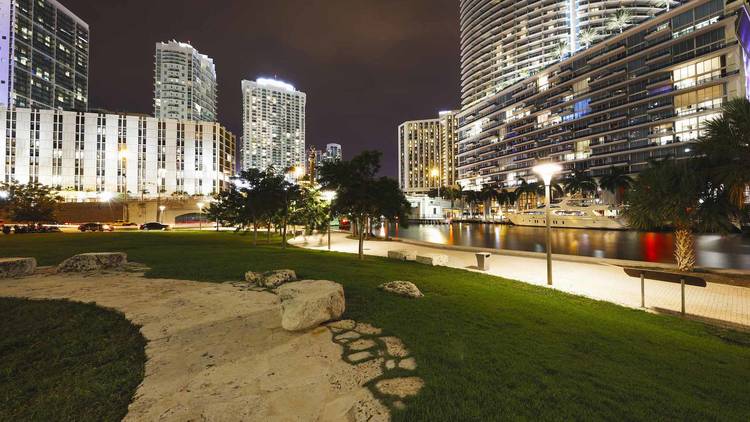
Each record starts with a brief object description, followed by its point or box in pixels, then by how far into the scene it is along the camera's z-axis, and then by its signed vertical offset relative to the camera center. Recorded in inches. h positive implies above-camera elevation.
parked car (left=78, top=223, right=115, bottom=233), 1833.8 -46.6
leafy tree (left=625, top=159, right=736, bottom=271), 566.6 +11.7
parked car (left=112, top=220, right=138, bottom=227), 2456.6 -36.6
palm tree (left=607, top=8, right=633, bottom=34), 4495.8 +2733.0
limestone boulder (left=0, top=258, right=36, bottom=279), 402.6 -59.3
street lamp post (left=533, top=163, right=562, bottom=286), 516.4 +62.6
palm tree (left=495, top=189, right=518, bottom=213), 4473.4 +219.2
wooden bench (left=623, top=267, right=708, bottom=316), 355.5 -79.9
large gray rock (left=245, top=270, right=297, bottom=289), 363.6 -72.1
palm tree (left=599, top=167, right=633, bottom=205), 3063.7 +298.1
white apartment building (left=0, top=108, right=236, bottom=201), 3737.7 +844.8
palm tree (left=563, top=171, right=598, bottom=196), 3417.8 +306.3
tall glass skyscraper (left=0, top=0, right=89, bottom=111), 5142.7 +2985.4
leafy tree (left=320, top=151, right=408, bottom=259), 653.9 +62.2
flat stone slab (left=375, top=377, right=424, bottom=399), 148.9 -83.1
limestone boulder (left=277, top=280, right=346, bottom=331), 227.8 -66.1
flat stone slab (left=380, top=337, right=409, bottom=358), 191.6 -83.6
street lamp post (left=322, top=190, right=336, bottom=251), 1178.0 +74.7
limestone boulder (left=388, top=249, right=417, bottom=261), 716.0 -91.4
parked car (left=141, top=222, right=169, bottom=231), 2199.8 -51.8
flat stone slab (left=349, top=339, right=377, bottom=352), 201.6 -83.6
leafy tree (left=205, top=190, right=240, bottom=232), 1111.7 +38.5
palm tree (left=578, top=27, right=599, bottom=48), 4753.9 +2632.7
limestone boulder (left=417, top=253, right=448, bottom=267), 666.2 -96.7
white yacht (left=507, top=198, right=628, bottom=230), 2945.4 -40.3
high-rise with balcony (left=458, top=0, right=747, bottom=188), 2795.3 +1254.0
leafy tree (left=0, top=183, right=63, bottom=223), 1667.1 +81.7
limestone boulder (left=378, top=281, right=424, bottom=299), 334.6 -79.3
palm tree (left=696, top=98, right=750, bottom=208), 470.9 +98.5
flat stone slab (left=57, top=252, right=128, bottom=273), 448.8 -61.8
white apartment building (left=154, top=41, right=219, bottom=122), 6835.6 +2977.0
